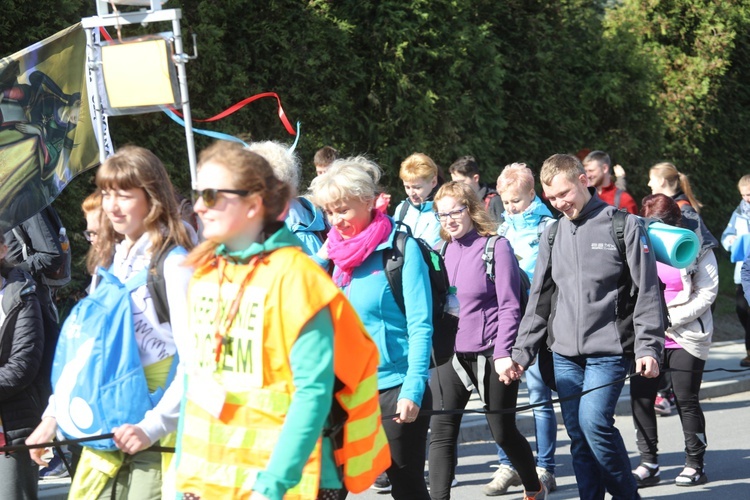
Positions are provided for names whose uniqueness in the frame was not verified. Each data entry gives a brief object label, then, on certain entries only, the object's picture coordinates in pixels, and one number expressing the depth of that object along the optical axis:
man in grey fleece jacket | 10.10
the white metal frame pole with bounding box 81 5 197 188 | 12.67
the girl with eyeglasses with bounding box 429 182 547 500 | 11.50
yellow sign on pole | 12.76
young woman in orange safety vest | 5.45
